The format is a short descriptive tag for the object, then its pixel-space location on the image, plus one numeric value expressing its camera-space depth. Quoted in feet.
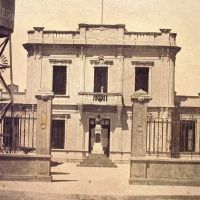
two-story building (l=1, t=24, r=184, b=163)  75.25
